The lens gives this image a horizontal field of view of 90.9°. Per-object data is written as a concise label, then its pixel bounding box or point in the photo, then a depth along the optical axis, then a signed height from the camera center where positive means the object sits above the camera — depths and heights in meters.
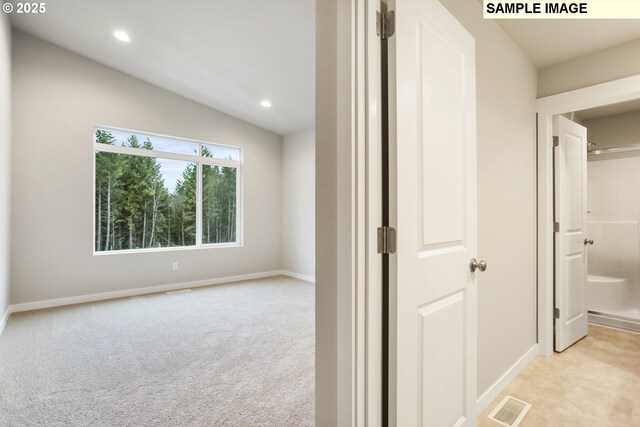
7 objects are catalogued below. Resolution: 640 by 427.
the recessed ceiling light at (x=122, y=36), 3.56 +2.04
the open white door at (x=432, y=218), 1.11 -0.02
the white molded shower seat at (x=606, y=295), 3.64 -0.96
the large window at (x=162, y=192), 4.43 +0.34
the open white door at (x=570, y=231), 2.64 -0.16
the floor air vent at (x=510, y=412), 1.76 -1.16
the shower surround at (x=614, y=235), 3.66 -0.28
